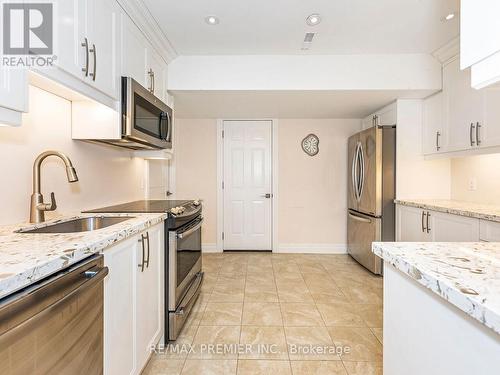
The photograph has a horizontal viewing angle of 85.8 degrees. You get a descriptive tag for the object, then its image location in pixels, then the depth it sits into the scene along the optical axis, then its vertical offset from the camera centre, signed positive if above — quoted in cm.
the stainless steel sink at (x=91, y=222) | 156 -22
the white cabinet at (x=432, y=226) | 203 -34
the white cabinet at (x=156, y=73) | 223 +102
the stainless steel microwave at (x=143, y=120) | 173 +50
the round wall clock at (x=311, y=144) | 412 +66
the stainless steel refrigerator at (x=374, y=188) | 307 -1
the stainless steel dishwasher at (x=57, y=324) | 64 -39
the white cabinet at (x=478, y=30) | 56 +35
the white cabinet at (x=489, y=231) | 178 -29
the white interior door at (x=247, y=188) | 416 -2
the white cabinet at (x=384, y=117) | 315 +90
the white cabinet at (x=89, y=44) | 124 +74
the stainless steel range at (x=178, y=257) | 179 -51
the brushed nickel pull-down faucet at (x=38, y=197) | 137 -5
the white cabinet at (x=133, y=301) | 115 -58
